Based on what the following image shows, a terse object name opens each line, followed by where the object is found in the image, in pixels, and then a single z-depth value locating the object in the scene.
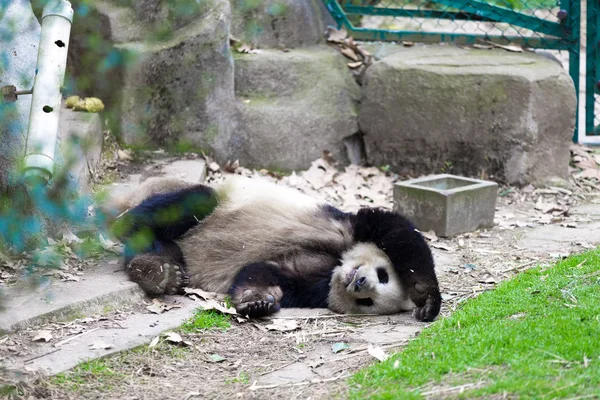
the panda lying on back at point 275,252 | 10.33
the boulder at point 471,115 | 16.47
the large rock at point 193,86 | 13.71
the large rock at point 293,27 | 18.00
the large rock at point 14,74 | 4.19
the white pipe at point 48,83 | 4.69
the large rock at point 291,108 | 16.75
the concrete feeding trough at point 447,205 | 13.80
